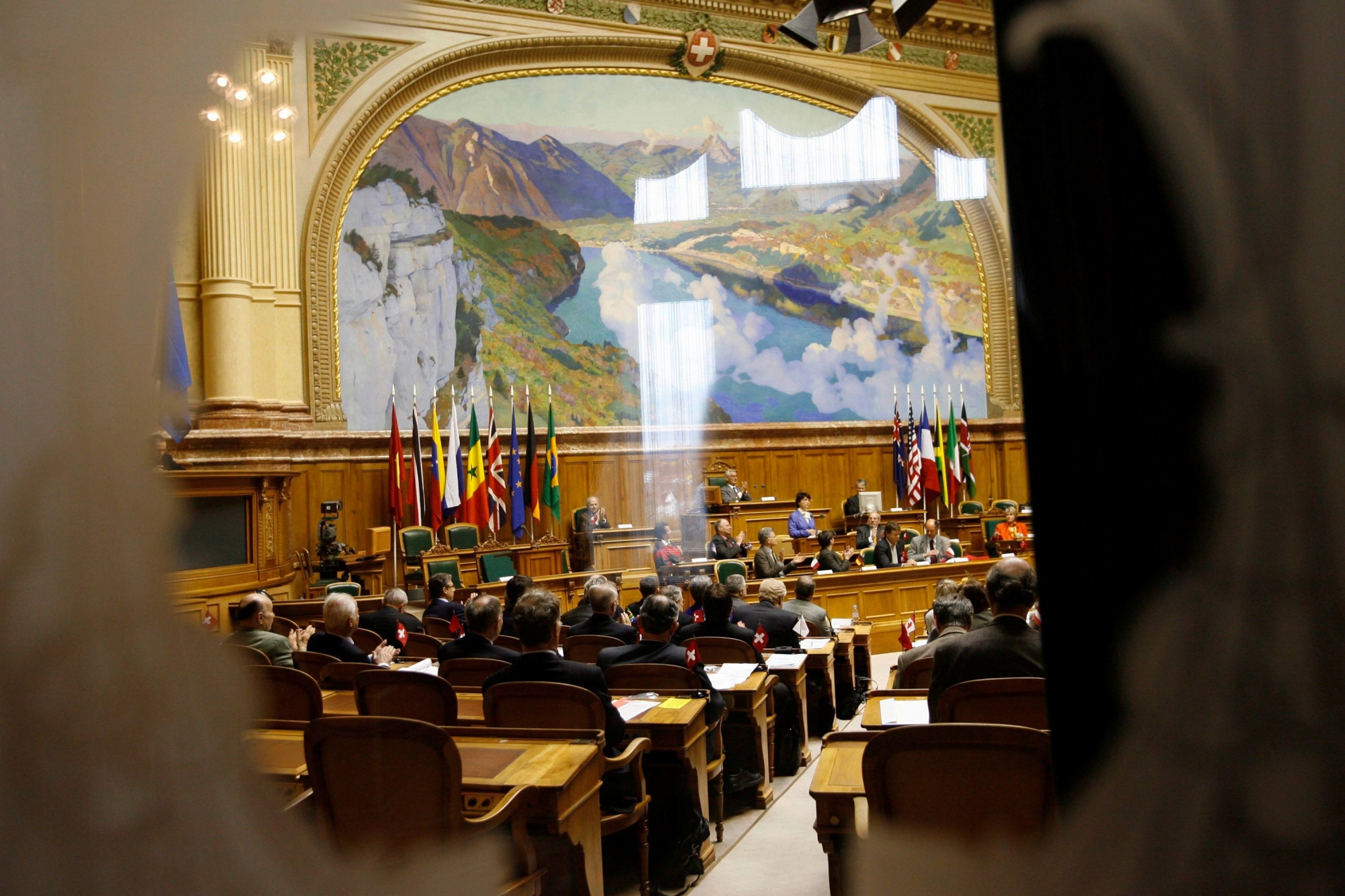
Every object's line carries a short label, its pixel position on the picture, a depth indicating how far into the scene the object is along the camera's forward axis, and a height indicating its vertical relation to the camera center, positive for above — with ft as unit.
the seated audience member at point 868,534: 35.70 -2.36
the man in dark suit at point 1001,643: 9.37 -1.74
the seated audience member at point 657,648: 13.73 -2.35
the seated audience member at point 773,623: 18.47 -2.80
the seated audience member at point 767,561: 29.55 -2.59
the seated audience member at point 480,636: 13.56 -2.05
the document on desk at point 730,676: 14.33 -3.00
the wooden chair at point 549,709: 10.23 -2.37
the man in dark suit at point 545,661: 10.66 -1.95
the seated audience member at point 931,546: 32.09 -2.70
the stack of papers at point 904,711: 9.75 -2.52
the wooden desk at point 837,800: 6.97 -2.42
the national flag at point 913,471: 36.81 -0.14
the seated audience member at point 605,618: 15.93 -2.21
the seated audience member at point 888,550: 31.50 -2.63
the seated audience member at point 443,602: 20.84 -2.41
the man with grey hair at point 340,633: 14.79 -2.09
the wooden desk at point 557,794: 7.11 -2.35
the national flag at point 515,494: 34.88 -0.25
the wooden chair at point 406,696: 10.08 -2.13
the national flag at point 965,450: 30.19 +0.46
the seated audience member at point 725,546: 33.83 -2.40
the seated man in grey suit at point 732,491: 39.29 -0.59
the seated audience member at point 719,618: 16.26 -2.34
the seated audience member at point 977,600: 14.73 -2.08
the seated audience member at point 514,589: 18.56 -1.93
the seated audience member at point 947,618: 13.73 -2.18
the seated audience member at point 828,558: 30.35 -2.69
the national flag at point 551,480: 36.14 +0.18
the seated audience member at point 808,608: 20.03 -2.75
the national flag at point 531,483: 35.63 +0.14
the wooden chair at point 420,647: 17.35 -2.75
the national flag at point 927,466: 35.55 -0.01
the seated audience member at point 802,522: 37.45 -1.87
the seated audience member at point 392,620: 17.97 -2.44
